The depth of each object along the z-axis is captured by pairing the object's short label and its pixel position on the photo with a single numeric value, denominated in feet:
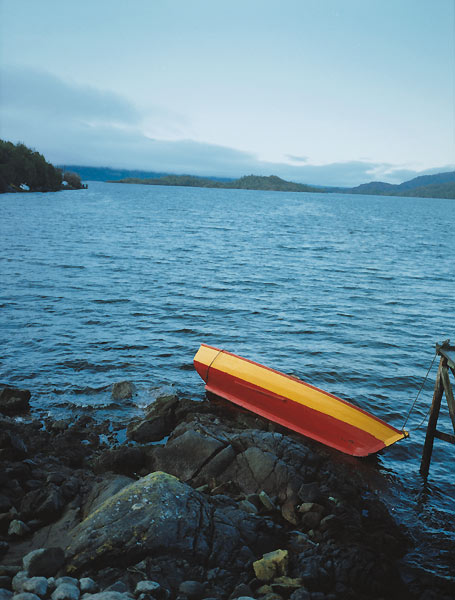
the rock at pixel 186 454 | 31.14
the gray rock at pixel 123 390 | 44.34
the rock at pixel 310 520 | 26.96
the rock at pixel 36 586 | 18.58
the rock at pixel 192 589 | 19.97
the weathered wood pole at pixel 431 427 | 35.35
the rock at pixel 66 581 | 19.22
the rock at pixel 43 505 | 24.66
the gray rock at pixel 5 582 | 19.21
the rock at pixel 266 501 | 27.91
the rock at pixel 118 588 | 19.29
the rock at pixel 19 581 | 19.01
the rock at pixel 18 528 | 23.24
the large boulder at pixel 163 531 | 21.29
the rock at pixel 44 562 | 20.06
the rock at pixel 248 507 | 26.76
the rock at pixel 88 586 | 19.20
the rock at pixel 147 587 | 19.34
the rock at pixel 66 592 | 18.25
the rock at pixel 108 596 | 18.01
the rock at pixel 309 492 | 28.78
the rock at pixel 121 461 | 31.14
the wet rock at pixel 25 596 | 17.79
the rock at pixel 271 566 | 21.84
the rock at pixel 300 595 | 20.44
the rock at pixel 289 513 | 27.22
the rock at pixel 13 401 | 39.55
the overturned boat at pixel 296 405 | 36.17
